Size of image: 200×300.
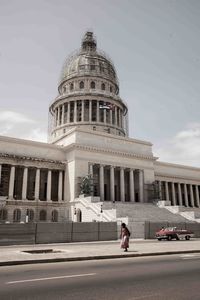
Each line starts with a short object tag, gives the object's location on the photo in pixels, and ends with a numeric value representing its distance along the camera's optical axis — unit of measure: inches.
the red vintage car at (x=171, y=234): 1249.4
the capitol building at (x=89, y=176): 1948.8
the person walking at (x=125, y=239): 742.5
